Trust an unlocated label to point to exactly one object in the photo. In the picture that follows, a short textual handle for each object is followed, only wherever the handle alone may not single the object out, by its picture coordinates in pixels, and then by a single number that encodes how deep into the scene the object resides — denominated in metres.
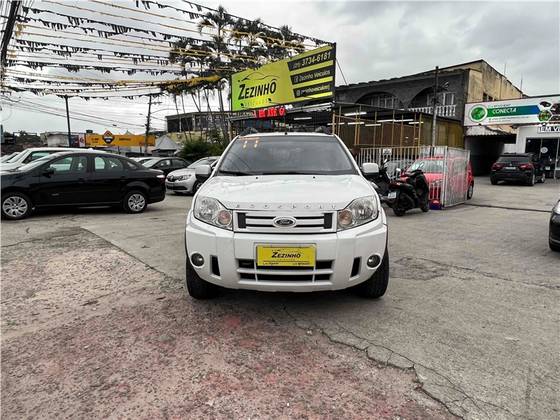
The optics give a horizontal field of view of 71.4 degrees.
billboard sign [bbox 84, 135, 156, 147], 45.53
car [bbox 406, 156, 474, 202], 10.52
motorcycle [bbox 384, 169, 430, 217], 9.28
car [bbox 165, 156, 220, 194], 13.45
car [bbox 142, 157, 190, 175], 16.02
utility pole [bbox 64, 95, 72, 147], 36.48
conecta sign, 21.94
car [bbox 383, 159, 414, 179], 11.70
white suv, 3.03
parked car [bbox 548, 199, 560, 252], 5.41
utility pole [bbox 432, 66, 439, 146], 20.20
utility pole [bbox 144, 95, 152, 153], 44.21
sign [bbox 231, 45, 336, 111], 15.04
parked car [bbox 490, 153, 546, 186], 18.00
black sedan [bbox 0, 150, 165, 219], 7.98
